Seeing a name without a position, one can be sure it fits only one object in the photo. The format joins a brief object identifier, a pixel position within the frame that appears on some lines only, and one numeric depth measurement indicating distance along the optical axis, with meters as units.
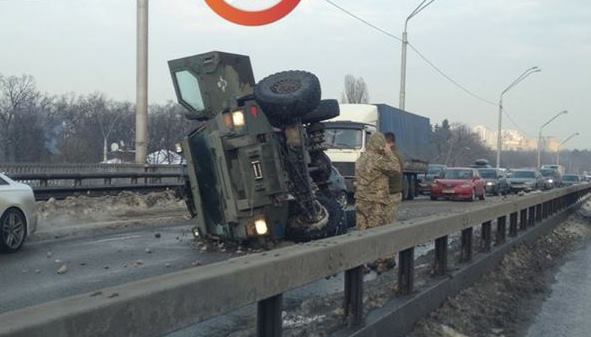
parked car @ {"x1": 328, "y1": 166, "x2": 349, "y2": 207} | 12.65
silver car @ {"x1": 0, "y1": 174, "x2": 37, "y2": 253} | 9.87
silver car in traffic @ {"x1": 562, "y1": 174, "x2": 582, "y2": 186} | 56.86
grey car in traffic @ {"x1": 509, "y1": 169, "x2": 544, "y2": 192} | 43.97
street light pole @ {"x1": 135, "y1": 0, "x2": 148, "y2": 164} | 23.12
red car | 30.69
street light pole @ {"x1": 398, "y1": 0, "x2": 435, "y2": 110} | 34.53
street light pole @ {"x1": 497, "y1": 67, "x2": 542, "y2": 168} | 58.88
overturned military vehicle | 9.10
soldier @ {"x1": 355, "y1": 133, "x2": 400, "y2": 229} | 8.55
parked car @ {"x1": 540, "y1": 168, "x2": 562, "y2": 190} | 46.95
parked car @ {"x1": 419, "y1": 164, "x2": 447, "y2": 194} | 32.09
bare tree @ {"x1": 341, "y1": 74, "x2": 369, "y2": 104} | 89.31
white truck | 21.50
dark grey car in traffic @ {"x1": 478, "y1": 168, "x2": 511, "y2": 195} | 39.50
